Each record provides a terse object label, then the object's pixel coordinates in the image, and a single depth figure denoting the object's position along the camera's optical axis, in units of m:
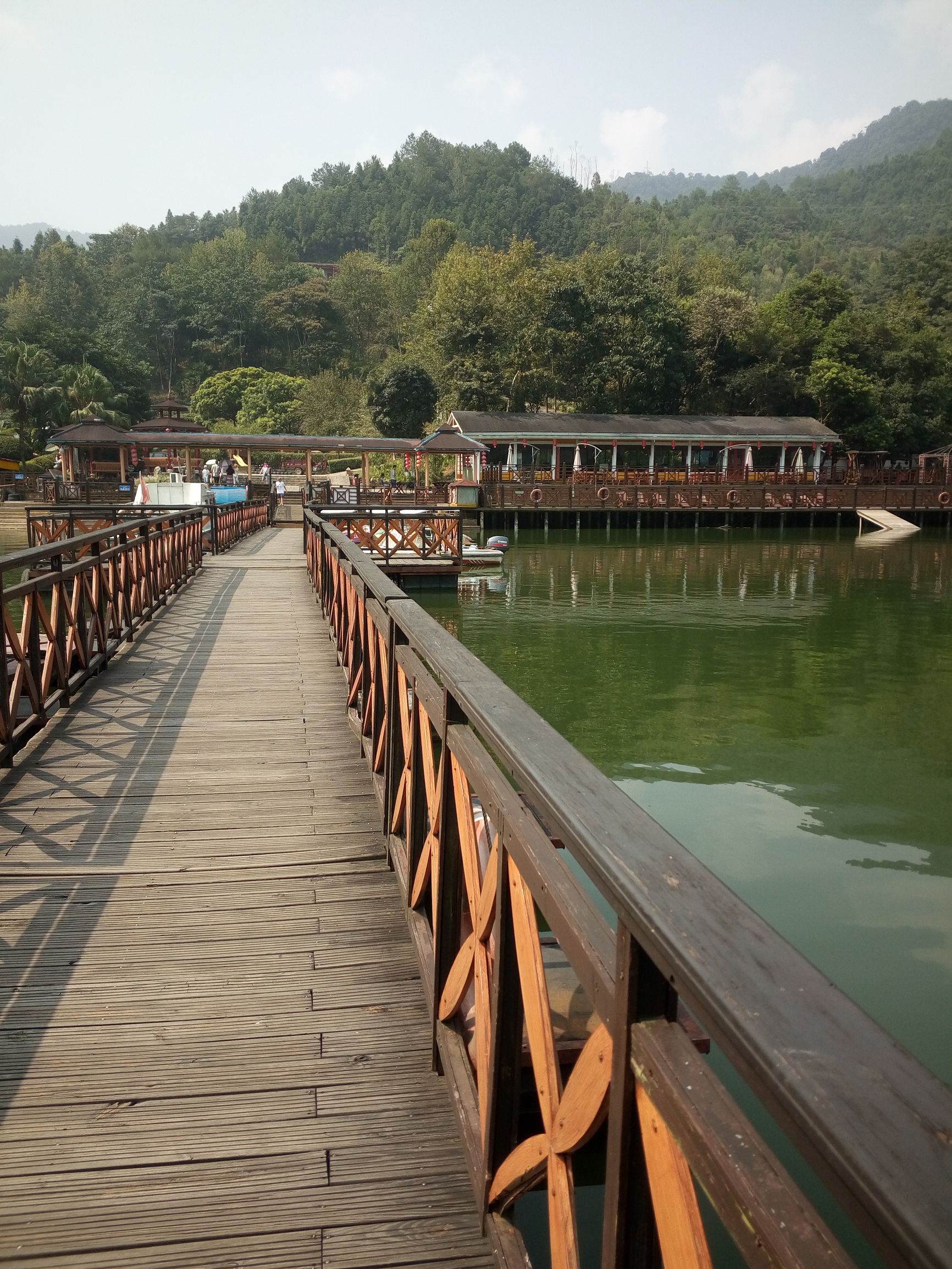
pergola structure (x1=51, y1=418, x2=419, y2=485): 31.00
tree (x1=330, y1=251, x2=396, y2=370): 77.88
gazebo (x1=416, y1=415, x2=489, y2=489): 32.12
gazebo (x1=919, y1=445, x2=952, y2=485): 41.38
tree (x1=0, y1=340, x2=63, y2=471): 46.72
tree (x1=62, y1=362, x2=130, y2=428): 48.53
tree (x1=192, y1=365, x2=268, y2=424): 62.28
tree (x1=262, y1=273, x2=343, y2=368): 75.06
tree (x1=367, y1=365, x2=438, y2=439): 46.84
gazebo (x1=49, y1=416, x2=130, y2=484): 30.75
